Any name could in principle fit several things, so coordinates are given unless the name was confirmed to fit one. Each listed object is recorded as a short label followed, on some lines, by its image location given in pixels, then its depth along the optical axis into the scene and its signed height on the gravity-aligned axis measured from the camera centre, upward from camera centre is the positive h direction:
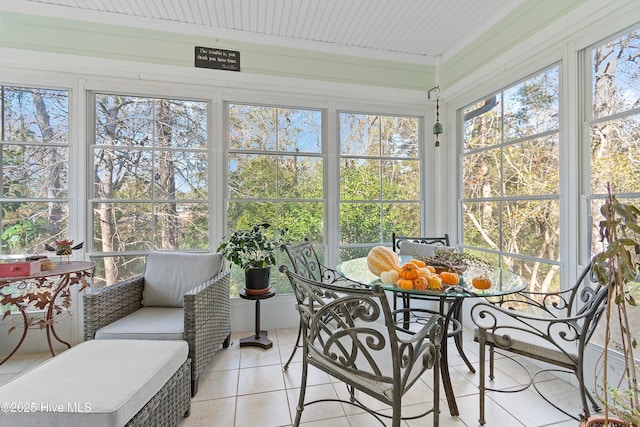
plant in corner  0.99 -0.22
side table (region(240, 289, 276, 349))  2.43 -1.09
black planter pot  2.43 -0.57
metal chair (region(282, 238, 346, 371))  2.07 -0.37
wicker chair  1.84 -0.67
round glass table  1.49 -0.41
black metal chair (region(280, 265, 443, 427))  1.15 -0.61
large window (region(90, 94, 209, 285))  2.62 +0.30
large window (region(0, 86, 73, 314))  2.45 +0.38
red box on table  1.92 -0.37
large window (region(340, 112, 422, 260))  3.12 +0.36
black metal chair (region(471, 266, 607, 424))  1.43 -0.71
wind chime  3.15 +1.18
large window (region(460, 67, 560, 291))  2.19 +0.29
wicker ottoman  1.08 -0.72
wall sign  2.71 +1.46
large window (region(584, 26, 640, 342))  1.70 +0.55
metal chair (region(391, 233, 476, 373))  2.07 -0.33
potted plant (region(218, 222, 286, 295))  2.40 -0.36
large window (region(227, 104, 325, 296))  2.86 +0.42
